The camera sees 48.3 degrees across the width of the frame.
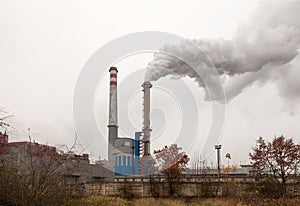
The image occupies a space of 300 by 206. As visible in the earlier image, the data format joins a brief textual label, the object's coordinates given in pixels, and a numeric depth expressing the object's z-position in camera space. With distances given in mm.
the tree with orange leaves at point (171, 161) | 23883
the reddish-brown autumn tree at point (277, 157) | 17672
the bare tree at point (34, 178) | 6938
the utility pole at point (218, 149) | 32047
